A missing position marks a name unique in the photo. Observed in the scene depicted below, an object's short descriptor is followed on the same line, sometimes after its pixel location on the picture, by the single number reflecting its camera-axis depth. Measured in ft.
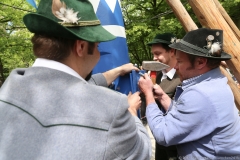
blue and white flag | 7.66
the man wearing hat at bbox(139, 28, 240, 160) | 5.10
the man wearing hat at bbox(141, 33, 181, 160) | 9.02
